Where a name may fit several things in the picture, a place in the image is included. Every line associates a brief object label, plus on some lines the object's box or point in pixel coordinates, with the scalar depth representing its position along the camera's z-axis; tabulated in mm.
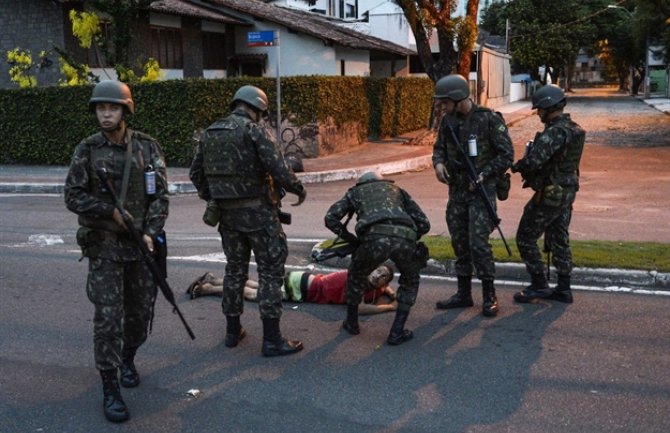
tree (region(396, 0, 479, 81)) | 20078
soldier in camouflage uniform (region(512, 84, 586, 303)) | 5957
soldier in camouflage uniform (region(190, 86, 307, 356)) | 4832
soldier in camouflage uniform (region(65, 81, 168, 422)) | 4020
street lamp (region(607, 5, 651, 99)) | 54738
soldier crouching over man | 5102
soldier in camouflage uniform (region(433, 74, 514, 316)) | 5742
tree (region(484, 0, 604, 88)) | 55125
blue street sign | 15109
